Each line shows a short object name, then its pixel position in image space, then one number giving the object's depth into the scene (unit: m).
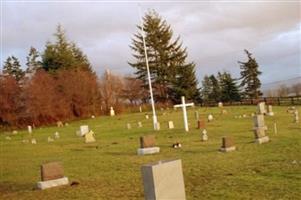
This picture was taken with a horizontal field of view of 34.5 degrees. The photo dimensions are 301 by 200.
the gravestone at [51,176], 14.33
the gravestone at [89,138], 28.44
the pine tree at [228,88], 77.88
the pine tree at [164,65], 72.25
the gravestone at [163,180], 7.23
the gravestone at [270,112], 35.91
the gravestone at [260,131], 19.72
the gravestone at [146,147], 19.77
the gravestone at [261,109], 36.44
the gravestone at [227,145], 17.98
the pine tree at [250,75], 79.38
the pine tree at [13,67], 77.26
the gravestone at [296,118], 28.38
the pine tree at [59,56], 72.25
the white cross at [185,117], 28.56
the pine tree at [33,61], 78.43
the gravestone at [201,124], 29.27
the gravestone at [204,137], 22.53
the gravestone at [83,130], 33.16
